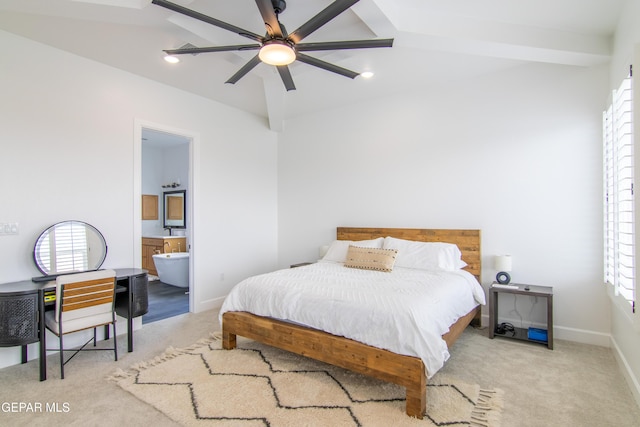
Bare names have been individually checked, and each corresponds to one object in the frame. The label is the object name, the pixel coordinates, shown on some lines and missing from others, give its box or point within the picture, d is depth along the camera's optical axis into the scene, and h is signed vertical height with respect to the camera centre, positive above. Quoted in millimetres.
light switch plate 2881 -140
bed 2086 -948
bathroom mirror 7028 +80
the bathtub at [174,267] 5863 -992
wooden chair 2641 -768
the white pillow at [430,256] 3615 -484
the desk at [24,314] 2533 -807
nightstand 3127 -983
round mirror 3082 -357
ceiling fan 1942 +1169
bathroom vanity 6512 -687
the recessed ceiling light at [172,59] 3308 +1577
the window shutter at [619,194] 2299 +157
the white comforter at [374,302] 2141 -696
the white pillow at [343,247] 4207 -445
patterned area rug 2064 -1289
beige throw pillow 3609 -513
